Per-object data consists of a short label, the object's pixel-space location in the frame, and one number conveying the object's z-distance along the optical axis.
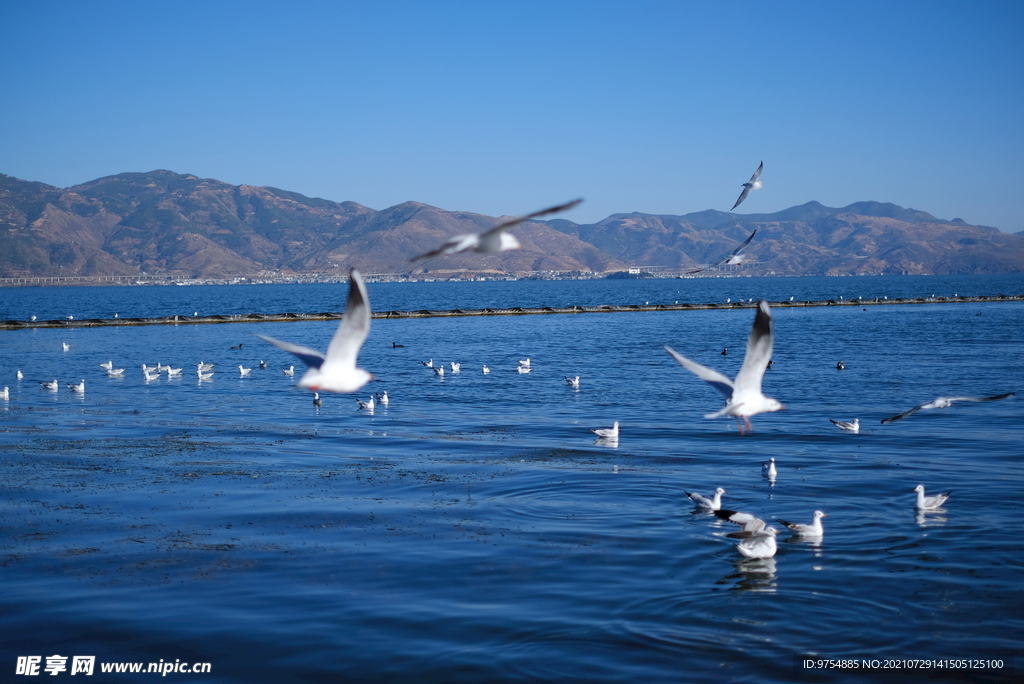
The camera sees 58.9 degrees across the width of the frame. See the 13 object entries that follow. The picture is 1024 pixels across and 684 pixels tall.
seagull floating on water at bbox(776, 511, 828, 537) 13.40
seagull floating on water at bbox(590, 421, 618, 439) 21.25
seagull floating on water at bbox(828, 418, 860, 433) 21.78
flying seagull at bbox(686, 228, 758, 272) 14.12
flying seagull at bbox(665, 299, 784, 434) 8.42
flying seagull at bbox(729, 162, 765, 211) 13.95
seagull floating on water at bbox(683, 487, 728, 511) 14.80
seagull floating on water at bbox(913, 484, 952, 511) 14.76
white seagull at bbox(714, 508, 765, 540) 12.52
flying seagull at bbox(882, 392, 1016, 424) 12.74
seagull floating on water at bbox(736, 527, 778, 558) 12.56
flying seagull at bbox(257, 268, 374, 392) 7.26
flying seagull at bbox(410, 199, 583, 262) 6.56
